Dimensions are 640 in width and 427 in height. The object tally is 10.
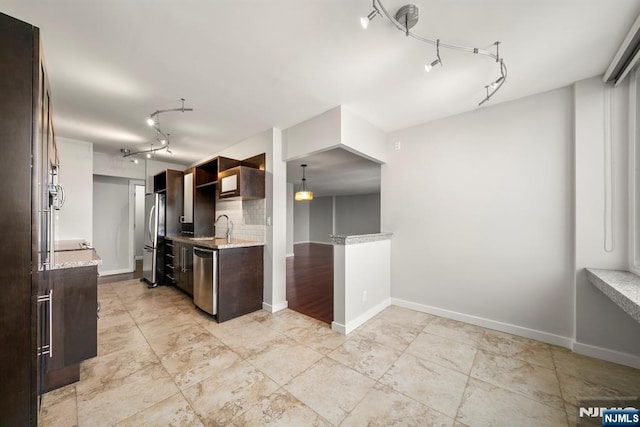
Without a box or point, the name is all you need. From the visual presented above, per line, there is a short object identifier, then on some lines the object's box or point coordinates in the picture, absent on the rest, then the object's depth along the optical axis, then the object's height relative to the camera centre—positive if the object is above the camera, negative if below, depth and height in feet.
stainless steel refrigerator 14.29 -1.81
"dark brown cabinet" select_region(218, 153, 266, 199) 10.64 +1.56
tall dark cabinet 3.30 -0.05
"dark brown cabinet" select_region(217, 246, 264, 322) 9.60 -2.94
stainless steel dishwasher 9.55 -2.81
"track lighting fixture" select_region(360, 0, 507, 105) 4.66 +4.06
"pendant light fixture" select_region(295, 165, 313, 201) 21.71 +1.68
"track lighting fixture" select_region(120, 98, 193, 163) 8.89 +4.03
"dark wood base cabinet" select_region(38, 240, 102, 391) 5.54 -2.64
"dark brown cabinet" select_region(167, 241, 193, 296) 11.97 -2.86
